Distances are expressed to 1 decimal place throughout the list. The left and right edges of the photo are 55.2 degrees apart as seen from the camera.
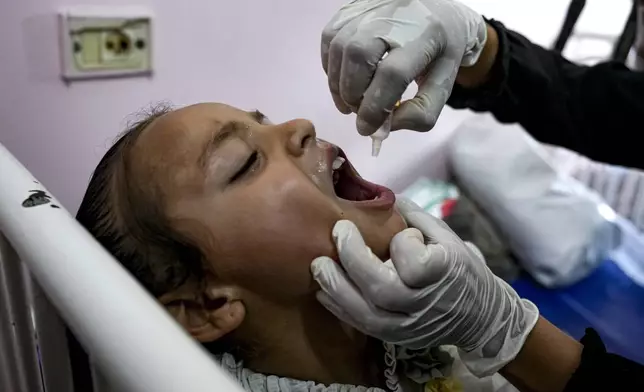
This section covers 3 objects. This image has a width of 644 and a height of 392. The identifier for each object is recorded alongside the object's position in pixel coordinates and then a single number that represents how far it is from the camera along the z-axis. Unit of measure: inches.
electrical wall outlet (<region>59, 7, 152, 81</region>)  45.4
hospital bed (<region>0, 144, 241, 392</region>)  15.5
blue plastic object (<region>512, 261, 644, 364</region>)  64.2
